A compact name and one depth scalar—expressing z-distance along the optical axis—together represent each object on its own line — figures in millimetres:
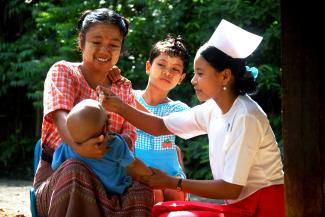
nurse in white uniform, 2807
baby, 2441
